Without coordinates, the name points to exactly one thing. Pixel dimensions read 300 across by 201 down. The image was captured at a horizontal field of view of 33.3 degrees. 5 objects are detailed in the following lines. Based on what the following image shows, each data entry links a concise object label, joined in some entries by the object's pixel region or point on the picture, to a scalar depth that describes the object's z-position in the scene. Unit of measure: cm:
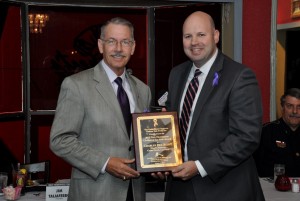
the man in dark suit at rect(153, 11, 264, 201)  242
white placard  317
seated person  450
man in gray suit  256
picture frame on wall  650
